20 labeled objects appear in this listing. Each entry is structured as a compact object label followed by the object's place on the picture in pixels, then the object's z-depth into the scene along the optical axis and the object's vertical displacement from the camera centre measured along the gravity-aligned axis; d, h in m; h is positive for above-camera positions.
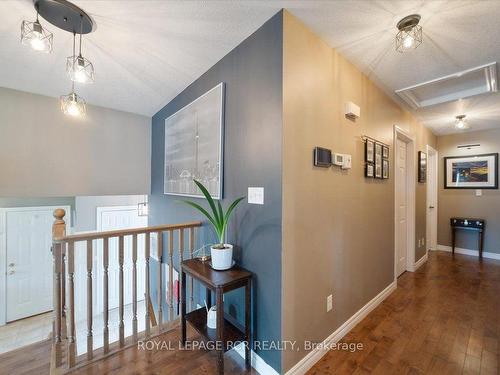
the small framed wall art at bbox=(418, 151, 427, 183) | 3.47 +0.39
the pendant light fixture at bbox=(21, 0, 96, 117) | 1.32 +1.07
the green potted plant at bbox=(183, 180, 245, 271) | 1.59 -0.41
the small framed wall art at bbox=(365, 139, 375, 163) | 2.20 +0.40
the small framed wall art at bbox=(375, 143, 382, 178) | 2.35 +0.33
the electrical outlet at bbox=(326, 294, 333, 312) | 1.75 -0.87
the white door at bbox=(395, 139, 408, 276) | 3.05 -0.22
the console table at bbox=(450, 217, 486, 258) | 4.00 -0.62
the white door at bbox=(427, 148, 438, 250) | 4.56 -0.12
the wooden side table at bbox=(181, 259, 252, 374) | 1.38 -0.76
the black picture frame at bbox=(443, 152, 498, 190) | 3.96 +0.44
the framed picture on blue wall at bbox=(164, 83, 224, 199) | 1.99 +0.47
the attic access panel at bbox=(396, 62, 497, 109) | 2.16 +1.15
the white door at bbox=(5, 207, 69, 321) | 3.55 -1.18
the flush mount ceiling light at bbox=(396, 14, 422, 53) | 1.48 +1.11
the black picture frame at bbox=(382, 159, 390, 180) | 2.48 +0.25
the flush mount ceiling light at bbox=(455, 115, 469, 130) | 3.41 +1.09
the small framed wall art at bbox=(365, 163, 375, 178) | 2.20 +0.21
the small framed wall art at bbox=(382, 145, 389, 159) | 2.48 +0.44
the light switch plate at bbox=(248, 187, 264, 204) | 1.55 -0.03
